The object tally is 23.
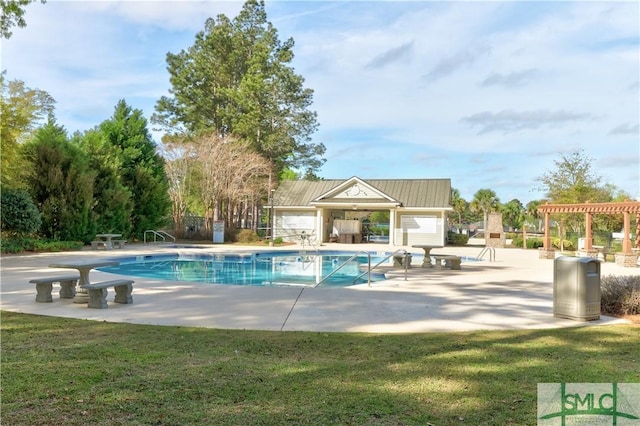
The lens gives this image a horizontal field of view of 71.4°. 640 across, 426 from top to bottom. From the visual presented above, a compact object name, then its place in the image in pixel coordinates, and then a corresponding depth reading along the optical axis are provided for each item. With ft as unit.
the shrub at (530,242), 90.33
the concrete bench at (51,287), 24.88
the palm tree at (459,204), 170.91
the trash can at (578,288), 21.65
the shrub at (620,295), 23.71
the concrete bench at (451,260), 46.12
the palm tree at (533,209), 125.08
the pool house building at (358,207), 96.07
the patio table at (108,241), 66.46
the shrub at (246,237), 92.53
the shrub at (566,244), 83.82
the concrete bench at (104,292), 23.32
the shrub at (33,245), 55.98
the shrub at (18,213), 57.36
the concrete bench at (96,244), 66.98
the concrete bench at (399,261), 47.95
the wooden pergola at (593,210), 55.16
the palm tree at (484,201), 165.23
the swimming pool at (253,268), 41.28
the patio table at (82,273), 24.52
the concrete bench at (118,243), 70.03
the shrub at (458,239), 99.81
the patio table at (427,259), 47.85
